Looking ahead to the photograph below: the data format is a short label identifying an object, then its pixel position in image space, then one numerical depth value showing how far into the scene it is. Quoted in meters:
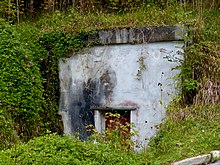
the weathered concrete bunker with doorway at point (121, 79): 9.36
